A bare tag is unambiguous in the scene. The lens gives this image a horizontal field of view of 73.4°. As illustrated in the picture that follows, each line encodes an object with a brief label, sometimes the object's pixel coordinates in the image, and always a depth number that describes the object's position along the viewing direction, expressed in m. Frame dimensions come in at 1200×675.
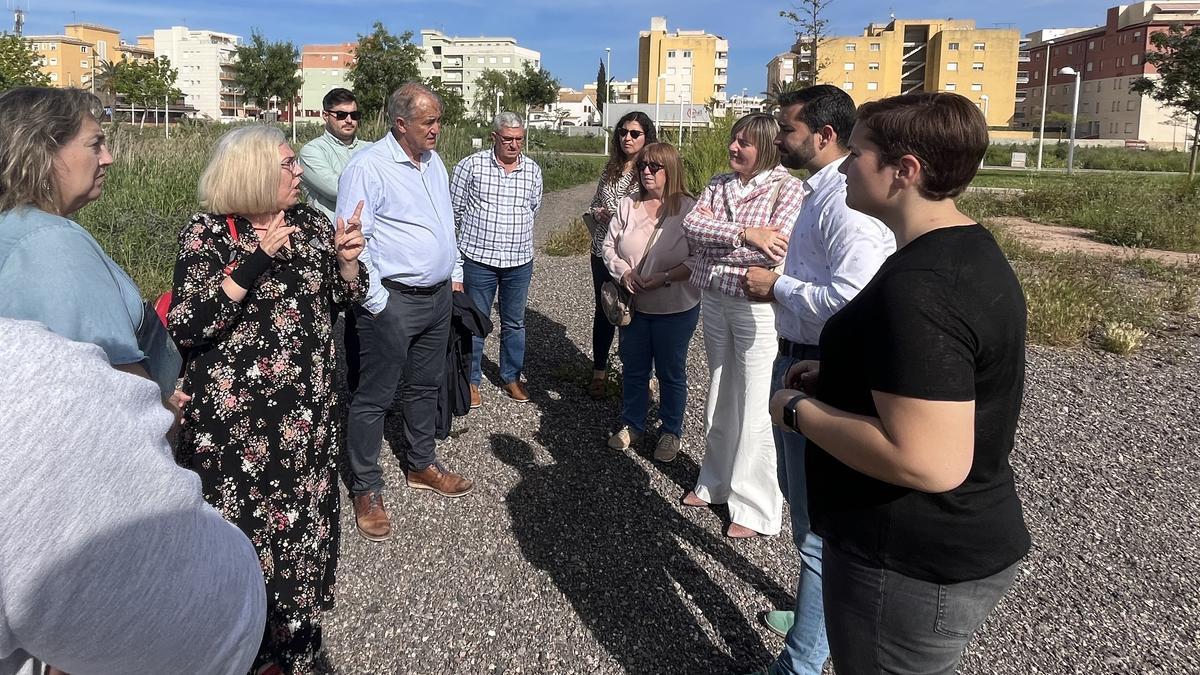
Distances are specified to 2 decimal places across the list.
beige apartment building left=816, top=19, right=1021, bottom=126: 79.62
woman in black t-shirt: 1.56
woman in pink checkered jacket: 3.66
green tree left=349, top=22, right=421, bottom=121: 32.25
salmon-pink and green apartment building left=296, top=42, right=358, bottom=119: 112.17
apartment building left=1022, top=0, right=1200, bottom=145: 71.06
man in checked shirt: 5.66
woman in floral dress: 2.66
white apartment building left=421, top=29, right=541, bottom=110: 119.19
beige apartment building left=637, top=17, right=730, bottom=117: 89.88
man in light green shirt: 5.63
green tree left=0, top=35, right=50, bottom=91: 24.52
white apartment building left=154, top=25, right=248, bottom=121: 114.69
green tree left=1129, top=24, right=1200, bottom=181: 20.16
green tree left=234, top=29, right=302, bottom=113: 47.09
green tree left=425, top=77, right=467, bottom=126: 33.91
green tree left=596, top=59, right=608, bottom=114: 73.78
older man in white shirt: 3.76
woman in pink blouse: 4.57
